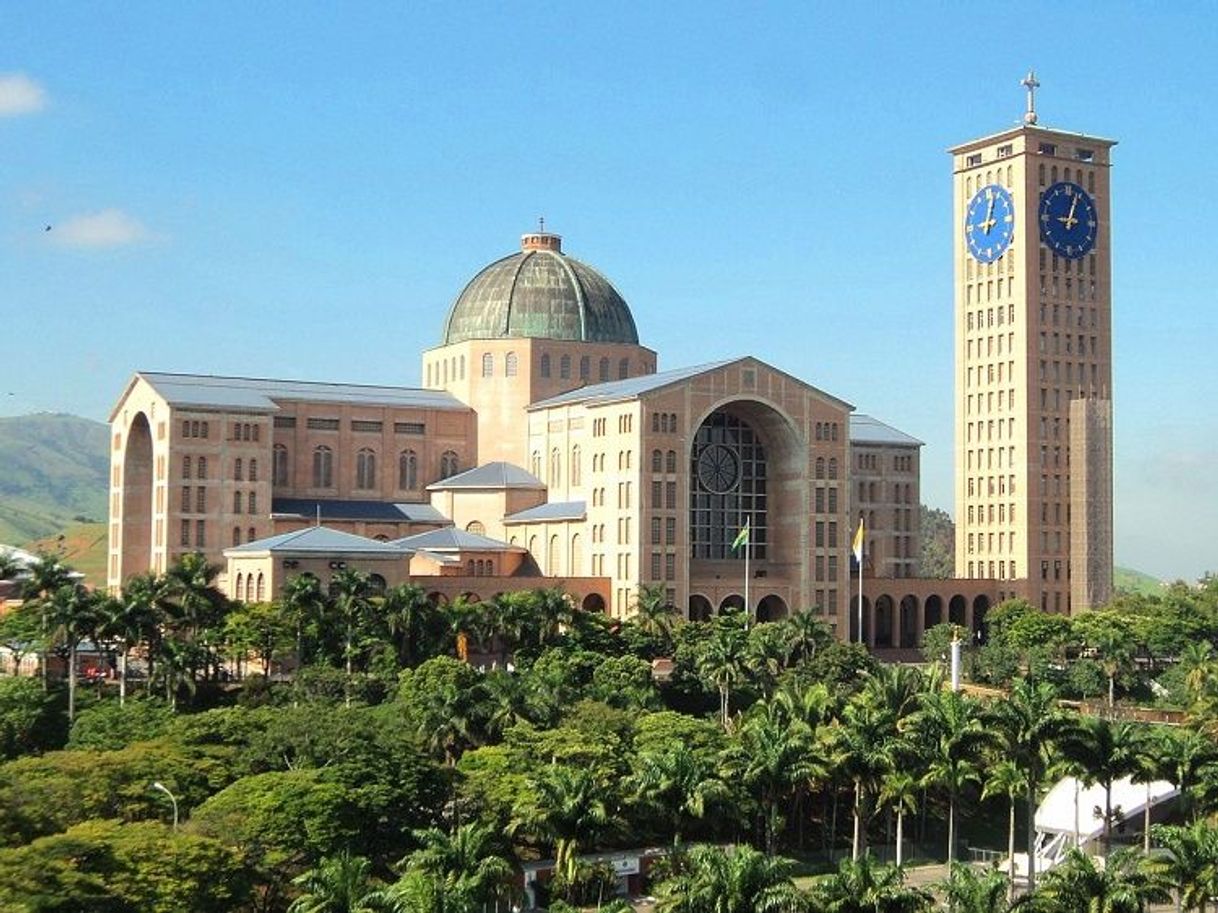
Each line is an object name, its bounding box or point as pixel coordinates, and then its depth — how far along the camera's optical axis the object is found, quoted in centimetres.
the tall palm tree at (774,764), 7169
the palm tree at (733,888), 5328
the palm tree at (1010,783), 6900
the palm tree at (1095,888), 5500
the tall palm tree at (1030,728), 6900
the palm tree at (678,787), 6981
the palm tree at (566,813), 6506
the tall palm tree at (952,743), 7081
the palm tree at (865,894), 5372
